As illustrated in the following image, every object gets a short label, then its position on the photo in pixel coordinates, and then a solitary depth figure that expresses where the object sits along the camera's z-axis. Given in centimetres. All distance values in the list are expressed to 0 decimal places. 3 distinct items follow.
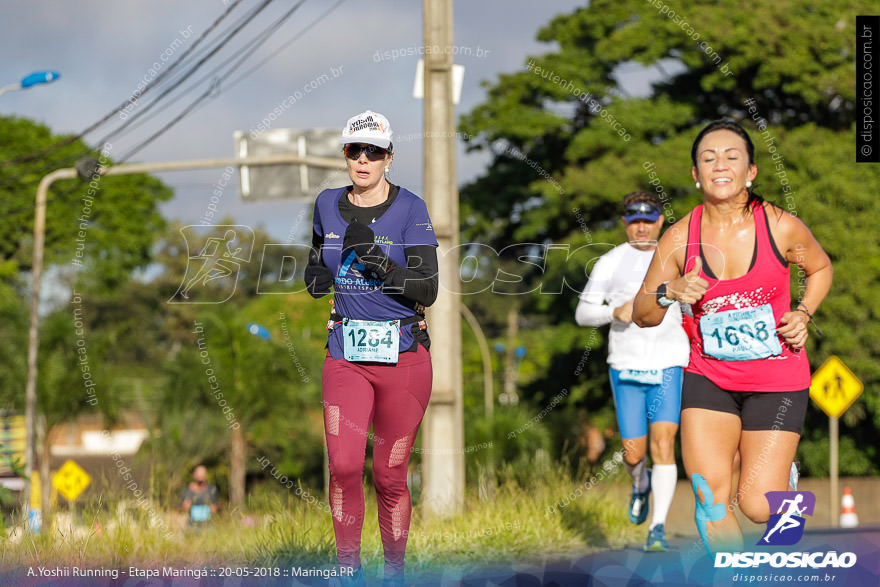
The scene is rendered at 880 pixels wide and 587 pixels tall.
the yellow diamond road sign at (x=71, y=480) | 4375
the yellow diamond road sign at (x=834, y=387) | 3194
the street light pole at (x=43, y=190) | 2384
